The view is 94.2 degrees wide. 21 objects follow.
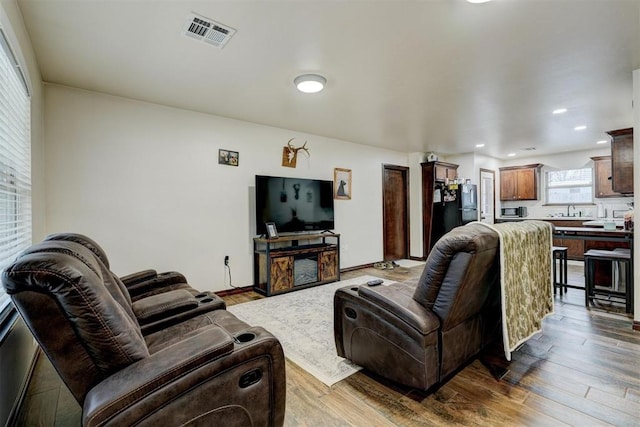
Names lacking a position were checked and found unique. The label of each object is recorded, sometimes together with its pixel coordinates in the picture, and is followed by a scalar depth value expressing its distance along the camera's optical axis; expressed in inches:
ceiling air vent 79.5
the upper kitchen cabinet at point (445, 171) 253.8
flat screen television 167.0
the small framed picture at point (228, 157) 160.8
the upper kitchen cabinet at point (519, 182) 288.5
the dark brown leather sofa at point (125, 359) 37.4
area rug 88.0
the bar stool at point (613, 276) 125.4
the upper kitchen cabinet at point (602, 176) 244.5
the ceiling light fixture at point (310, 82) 110.1
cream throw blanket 76.7
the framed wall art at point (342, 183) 212.2
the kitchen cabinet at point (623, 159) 150.0
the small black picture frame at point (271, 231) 163.5
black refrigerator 251.1
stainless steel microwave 299.0
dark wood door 250.4
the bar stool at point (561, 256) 151.2
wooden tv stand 161.3
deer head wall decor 185.8
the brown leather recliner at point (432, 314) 68.4
